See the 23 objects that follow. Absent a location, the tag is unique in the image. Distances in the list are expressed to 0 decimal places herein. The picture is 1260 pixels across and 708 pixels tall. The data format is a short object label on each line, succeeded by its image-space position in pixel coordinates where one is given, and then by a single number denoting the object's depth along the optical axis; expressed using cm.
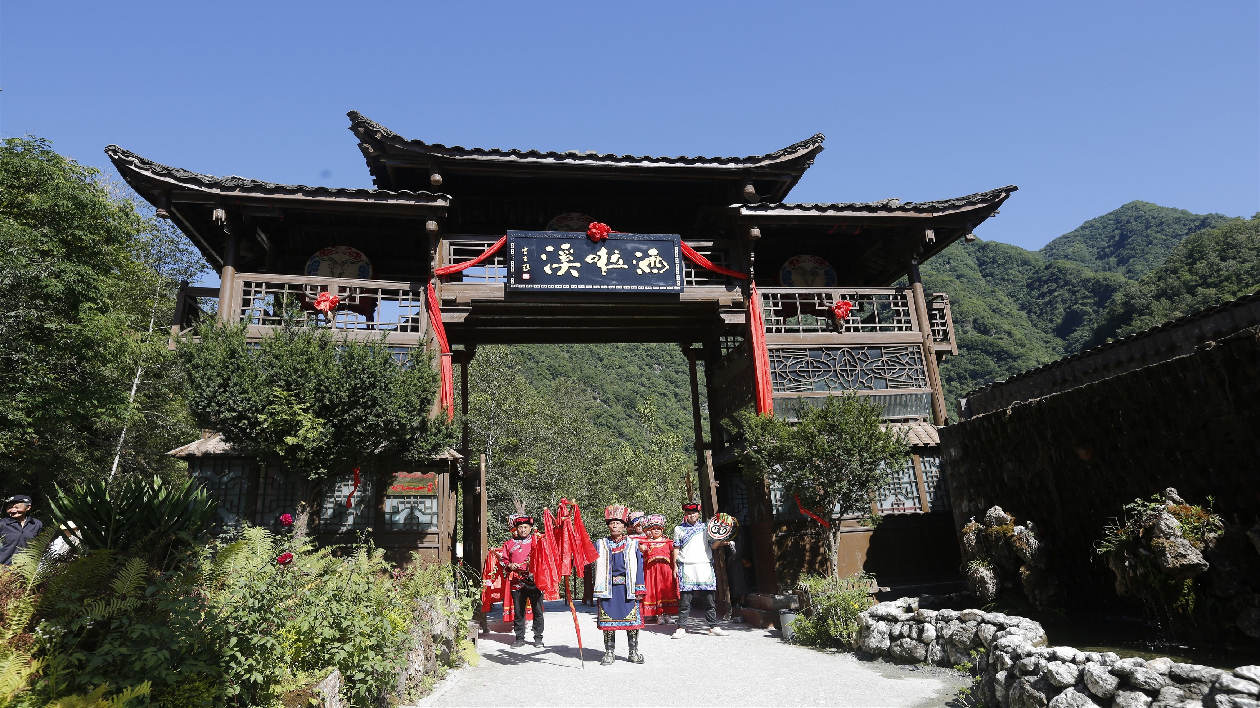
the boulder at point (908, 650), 730
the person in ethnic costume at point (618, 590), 842
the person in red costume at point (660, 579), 1162
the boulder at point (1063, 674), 481
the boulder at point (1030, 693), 488
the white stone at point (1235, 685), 398
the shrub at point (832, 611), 860
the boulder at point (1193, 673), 427
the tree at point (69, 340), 1285
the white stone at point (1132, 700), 440
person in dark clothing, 669
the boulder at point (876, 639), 778
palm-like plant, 465
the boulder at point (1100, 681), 458
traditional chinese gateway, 1120
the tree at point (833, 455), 978
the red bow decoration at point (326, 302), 1123
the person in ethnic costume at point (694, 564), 1103
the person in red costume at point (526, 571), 959
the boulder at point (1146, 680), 441
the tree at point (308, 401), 867
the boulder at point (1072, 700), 459
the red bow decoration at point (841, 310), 1269
